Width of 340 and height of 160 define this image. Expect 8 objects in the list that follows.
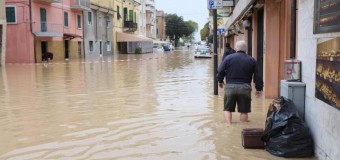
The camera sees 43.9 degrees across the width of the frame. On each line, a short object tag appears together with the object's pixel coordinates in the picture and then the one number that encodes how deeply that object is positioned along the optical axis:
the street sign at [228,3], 23.17
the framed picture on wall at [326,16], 4.45
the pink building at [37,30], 34.44
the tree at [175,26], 113.75
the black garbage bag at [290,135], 5.34
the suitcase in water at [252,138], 5.88
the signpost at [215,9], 11.17
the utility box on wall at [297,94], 5.86
